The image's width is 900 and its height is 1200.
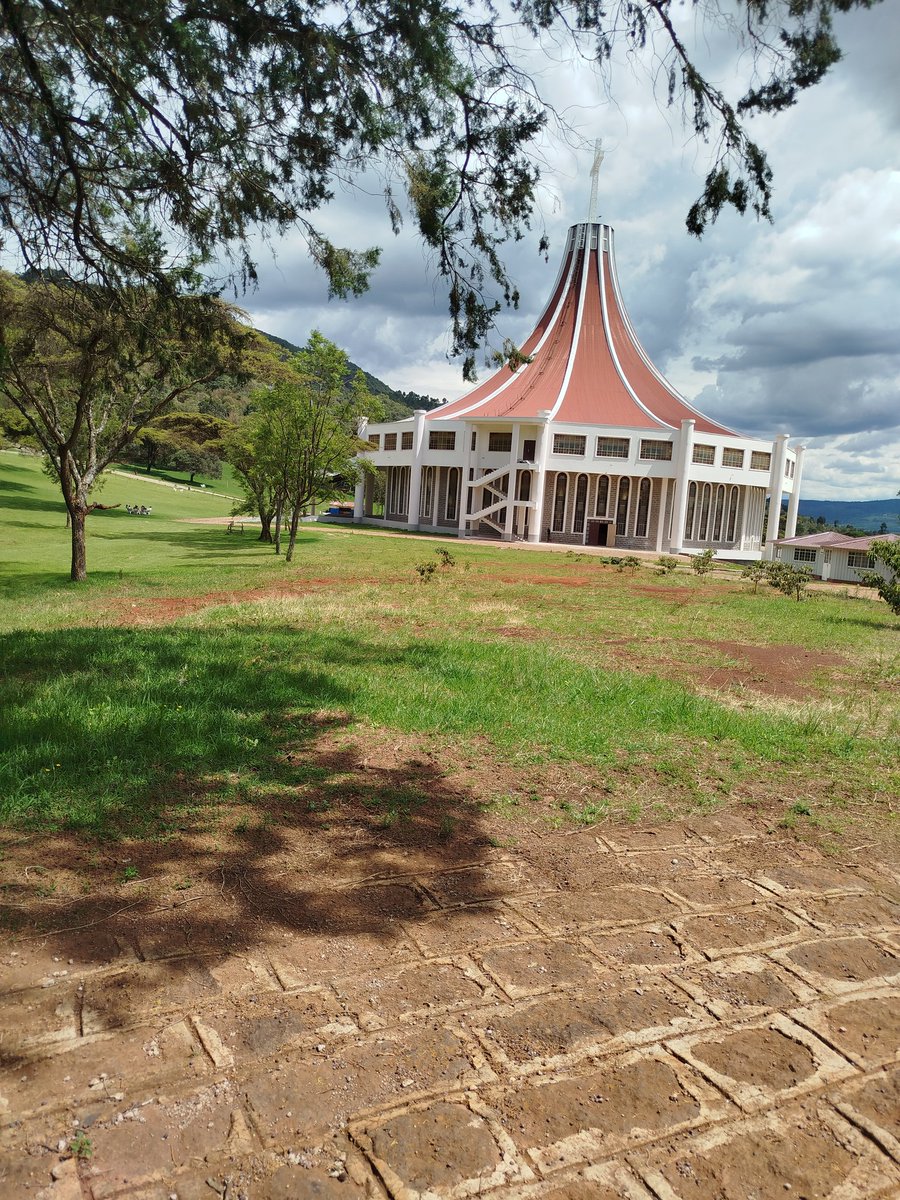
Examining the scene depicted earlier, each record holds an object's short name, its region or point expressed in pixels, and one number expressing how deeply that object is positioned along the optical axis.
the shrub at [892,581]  16.09
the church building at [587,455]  43.94
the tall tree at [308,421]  23.36
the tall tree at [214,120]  5.65
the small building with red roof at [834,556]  37.19
